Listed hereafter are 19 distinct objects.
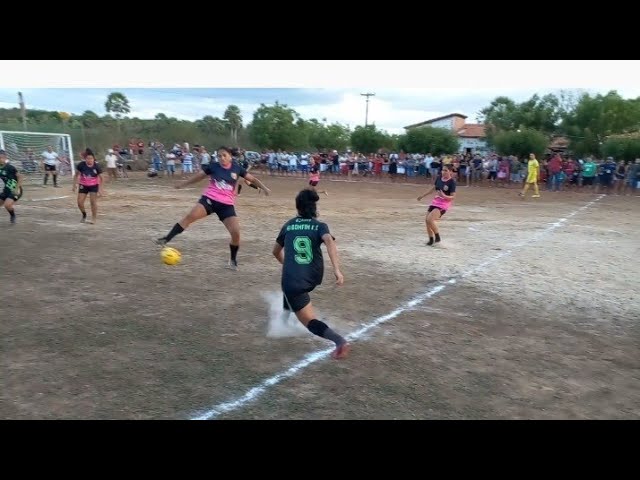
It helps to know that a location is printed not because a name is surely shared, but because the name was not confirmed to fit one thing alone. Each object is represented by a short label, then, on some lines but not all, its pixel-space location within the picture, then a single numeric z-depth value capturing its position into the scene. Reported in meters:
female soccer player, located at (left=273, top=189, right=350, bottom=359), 4.96
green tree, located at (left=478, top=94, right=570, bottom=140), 45.19
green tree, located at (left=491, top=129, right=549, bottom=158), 34.16
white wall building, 67.00
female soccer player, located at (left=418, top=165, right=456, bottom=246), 10.70
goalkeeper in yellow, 21.44
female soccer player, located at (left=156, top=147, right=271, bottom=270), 8.38
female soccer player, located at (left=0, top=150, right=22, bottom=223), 11.98
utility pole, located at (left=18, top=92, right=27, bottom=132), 28.62
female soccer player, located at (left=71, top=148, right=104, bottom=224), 12.16
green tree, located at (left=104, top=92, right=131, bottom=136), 55.62
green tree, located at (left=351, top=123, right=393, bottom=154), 44.47
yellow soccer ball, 7.72
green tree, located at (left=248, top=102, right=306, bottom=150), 50.41
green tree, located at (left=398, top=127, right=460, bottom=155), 40.91
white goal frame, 21.36
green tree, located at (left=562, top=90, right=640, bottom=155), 39.12
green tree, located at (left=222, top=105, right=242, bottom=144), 54.09
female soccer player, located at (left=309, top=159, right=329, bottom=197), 21.69
